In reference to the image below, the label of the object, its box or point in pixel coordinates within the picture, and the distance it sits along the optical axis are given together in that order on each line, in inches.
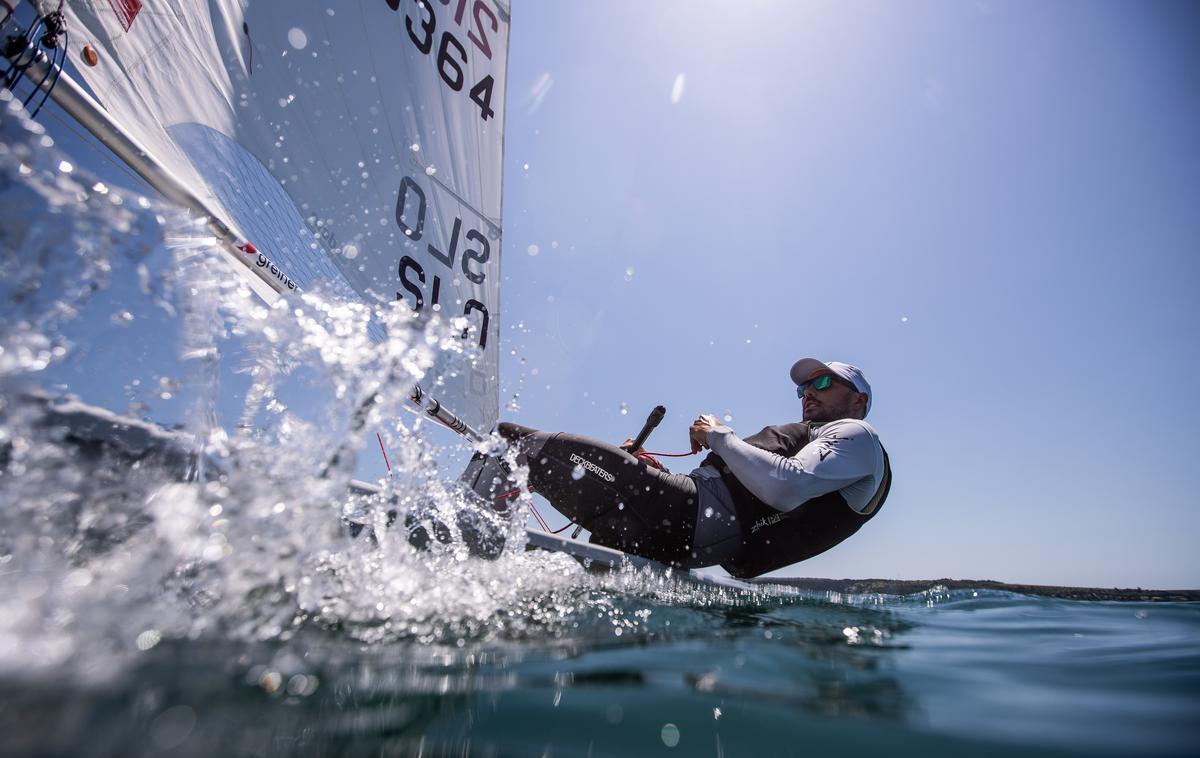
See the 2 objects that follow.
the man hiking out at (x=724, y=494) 91.0
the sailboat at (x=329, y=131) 88.5
